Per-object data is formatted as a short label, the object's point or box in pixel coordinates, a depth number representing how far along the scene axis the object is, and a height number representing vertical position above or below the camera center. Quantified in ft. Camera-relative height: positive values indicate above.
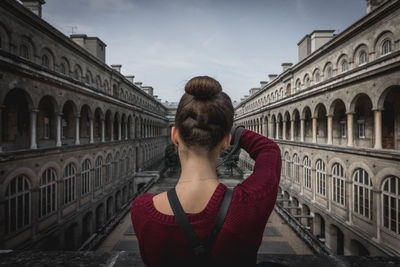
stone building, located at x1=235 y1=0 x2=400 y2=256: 44.86 -1.06
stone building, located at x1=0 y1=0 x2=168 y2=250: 42.34 -1.05
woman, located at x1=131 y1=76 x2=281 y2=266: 4.39 -1.30
